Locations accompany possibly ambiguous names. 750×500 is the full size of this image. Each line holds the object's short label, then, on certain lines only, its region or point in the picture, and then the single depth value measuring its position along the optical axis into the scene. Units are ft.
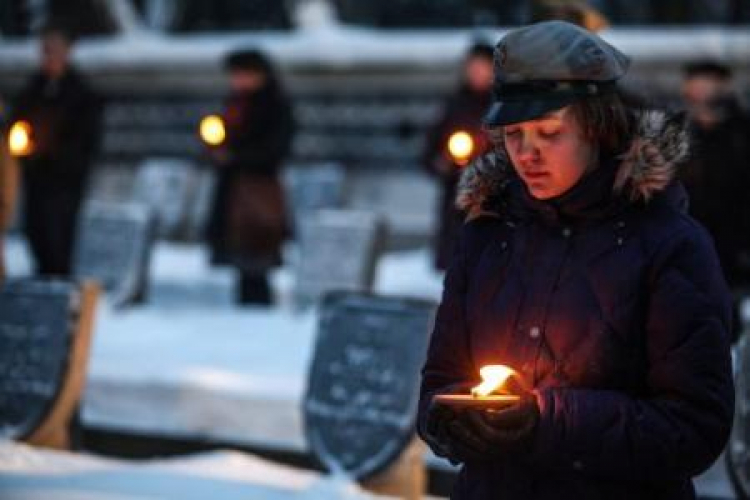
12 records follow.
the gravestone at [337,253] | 65.05
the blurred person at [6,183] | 49.19
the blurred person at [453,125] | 51.55
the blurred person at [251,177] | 63.62
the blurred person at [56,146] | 63.10
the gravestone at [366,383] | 35.99
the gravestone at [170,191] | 93.81
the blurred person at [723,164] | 44.29
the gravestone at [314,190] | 86.69
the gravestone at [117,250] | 69.31
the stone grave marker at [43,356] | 41.32
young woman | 16.03
